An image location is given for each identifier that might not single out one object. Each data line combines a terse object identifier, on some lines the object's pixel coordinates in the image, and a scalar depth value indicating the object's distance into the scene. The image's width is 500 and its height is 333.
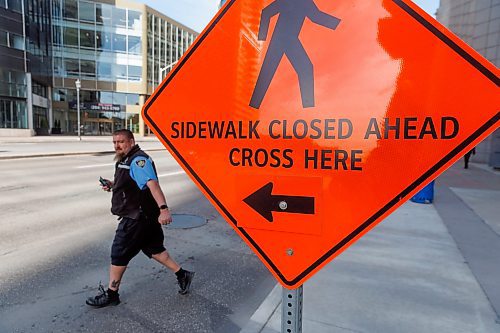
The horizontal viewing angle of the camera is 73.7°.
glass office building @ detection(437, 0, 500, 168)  20.09
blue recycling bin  8.01
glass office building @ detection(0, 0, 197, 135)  44.69
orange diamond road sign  1.25
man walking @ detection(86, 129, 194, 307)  3.37
